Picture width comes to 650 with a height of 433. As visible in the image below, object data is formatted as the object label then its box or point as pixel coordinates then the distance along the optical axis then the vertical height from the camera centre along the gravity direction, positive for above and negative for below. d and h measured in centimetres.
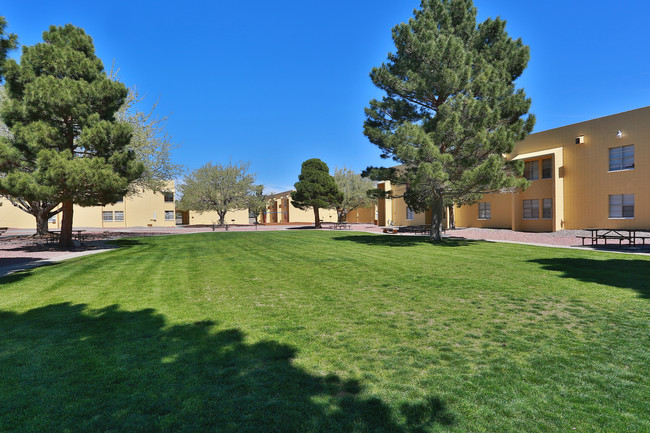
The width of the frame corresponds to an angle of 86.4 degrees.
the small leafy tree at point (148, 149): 2636 +564
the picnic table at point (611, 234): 1641 -95
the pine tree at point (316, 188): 4047 +372
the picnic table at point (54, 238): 2049 -112
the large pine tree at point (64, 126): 1545 +454
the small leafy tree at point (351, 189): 4956 +445
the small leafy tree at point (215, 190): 5000 +448
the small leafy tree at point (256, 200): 5259 +311
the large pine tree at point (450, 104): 1558 +593
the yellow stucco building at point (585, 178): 2164 +278
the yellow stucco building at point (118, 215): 5050 +88
